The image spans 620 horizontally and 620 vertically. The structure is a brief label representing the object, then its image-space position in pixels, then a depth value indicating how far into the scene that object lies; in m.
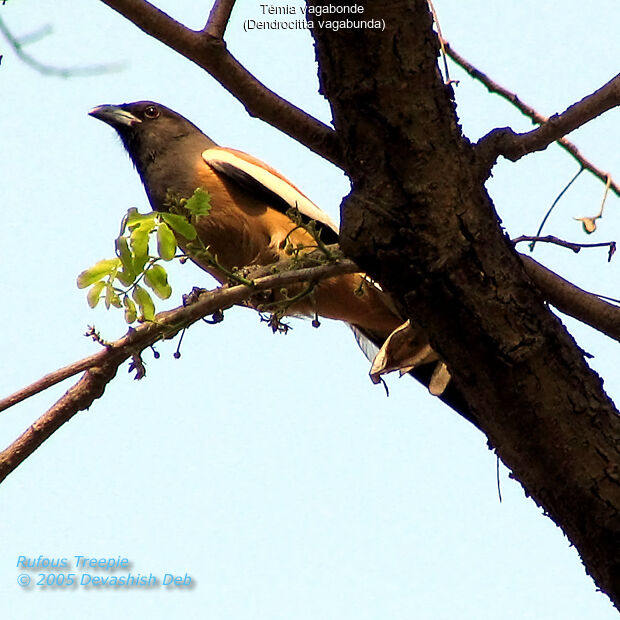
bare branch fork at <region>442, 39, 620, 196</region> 6.69
